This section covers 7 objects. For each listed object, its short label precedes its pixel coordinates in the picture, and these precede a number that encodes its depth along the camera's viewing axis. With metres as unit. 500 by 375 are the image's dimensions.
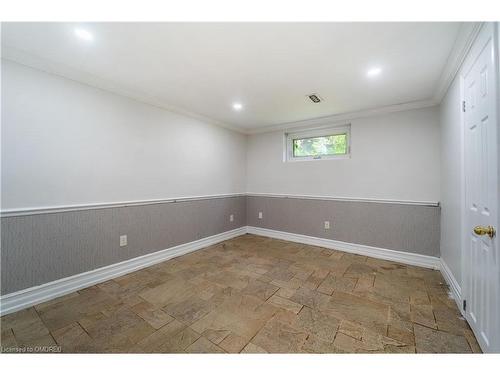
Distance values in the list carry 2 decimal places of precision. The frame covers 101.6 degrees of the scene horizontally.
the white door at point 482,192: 1.17
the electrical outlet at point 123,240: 2.51
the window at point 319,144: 3.49
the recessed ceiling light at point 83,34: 1.49
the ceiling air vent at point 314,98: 2.62
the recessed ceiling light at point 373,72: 2.01
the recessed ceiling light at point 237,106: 2.96
